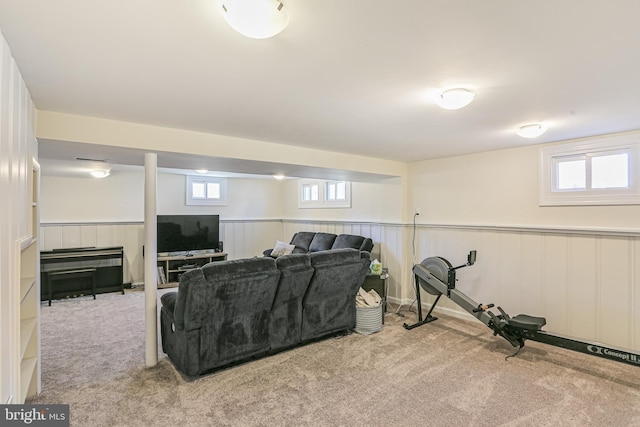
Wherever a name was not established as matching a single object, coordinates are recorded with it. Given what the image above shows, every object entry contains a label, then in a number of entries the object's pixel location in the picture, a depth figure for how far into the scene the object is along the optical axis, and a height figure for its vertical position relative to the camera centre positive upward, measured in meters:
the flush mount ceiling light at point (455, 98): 2.06 +0.72
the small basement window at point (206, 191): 7.22 +0.50
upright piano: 5.38 -0.98
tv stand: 6.36 -1.00
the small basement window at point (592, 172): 3.20 +0.42
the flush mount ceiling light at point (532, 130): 2.90 +0.74
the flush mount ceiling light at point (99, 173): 5.50 +0.69
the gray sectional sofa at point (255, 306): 2.79 -0.89
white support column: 3.12 -0.45
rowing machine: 2.89 -1.09
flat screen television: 6.46 -0.40
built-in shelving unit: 2.42 -0.63
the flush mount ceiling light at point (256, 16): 1.18 +0.73
